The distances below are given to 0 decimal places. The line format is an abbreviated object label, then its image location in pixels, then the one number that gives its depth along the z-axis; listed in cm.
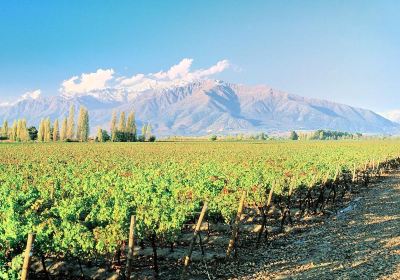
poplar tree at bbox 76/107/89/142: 15762
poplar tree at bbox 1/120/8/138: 17438
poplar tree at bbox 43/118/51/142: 14962
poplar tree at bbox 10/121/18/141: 15675
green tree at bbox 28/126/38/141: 16475
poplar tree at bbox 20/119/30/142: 15325
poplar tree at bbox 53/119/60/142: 15325
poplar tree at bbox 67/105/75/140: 15770
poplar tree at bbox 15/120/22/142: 15332
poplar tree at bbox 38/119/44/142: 15075
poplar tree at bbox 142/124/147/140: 17244
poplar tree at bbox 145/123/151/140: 17400
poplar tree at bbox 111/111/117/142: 15955
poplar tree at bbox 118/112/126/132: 16528
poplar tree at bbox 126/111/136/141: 16712
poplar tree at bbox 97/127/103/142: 15650
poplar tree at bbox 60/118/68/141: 15500
